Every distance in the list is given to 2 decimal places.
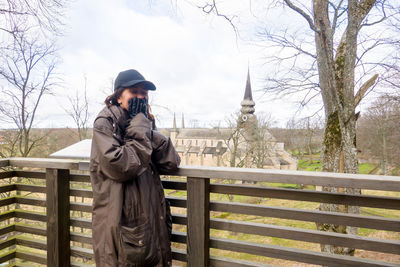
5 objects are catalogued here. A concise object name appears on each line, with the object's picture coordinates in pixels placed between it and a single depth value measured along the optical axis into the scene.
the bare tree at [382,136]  11.89
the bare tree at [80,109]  14.77
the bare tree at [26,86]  9.93
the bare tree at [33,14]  3.90
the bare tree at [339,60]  5.04
